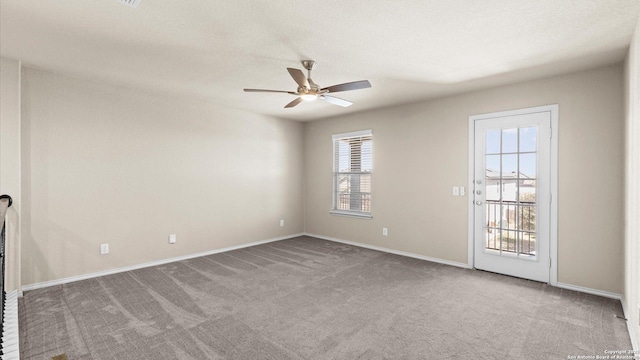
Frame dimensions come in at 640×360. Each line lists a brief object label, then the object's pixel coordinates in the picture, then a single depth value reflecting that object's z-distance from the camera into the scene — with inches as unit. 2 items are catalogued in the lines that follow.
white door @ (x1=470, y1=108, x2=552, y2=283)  142.4
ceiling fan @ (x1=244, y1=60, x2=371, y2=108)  111.8
